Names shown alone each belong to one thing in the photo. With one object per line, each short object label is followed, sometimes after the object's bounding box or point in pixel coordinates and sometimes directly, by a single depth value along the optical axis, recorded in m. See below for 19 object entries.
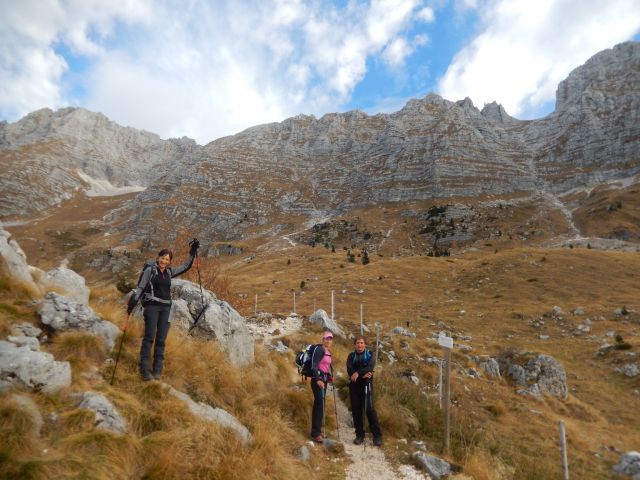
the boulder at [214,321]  9.47
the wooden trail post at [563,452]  8.03
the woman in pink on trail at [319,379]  7.43
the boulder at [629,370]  19.59
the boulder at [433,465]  6.73
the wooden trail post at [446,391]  7.82
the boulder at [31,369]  4.96
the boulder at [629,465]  10.52
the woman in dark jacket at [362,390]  7.83
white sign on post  7.93
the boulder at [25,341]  5.59
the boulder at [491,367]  17.69
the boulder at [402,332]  22.43
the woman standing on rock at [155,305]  6.62
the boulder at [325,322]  18.76
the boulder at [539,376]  16.64
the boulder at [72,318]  6.86
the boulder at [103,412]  4.86
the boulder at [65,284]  8.77
